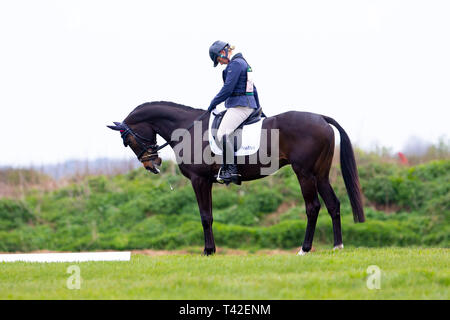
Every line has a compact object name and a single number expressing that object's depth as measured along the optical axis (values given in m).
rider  17.72
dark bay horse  17.48
